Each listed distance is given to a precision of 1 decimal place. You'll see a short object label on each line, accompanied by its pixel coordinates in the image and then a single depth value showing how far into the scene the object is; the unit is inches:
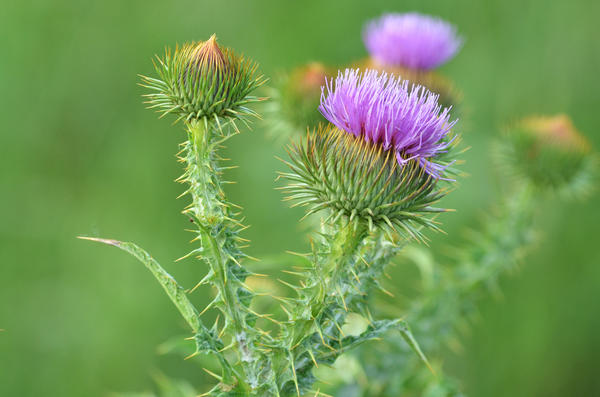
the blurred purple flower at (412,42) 190.7
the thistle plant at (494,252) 154.0
